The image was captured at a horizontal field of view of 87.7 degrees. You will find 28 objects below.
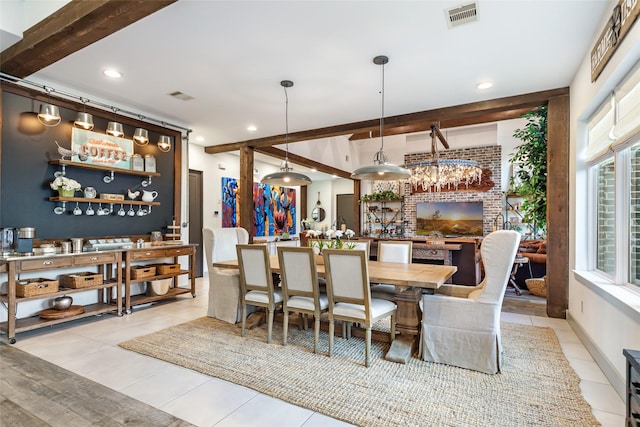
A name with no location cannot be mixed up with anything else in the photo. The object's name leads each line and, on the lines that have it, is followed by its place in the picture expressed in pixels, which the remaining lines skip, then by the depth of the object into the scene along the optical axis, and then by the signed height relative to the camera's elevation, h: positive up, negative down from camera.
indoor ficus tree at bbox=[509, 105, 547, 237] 4.23 +0.63
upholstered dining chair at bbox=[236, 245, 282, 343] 3.22 -0.68
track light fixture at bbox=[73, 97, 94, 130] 3.85 +1.05
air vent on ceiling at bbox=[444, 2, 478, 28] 2.49 +1.53
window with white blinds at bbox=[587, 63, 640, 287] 2.43 +0.31
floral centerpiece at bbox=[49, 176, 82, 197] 3.82 +0.30
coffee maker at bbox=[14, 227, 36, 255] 3.41 -0.31
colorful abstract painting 7.39 +0.10
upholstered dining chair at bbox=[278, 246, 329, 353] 2.96 -0.67
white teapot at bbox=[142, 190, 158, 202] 4.84 +0.23
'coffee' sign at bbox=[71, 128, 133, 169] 4.13 +0.82
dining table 2.71 -0.74
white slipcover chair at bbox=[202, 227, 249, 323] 3.87 -0.82
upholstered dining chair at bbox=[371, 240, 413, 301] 3.95 -0.49
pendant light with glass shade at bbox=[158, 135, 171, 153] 4.93 +1.01
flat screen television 8.63 -0.16
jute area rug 2.03 -1.24
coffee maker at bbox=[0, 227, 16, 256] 3.47 -0.29
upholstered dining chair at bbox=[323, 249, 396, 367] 2.67 -0.66
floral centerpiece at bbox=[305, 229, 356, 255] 3.56 -0.34
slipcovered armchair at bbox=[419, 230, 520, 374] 2.54 -0.86
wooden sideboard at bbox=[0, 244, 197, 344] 3.19 -0.78
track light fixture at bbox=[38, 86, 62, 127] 3.59 +1.06
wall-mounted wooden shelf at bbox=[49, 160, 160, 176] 3.88 +0.56
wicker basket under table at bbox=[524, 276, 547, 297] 5.03 -1.13
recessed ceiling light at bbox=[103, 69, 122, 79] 3.55 +1.50
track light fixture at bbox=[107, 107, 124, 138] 4.21 +1.05
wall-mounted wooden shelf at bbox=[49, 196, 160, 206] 3.85 +0.13
